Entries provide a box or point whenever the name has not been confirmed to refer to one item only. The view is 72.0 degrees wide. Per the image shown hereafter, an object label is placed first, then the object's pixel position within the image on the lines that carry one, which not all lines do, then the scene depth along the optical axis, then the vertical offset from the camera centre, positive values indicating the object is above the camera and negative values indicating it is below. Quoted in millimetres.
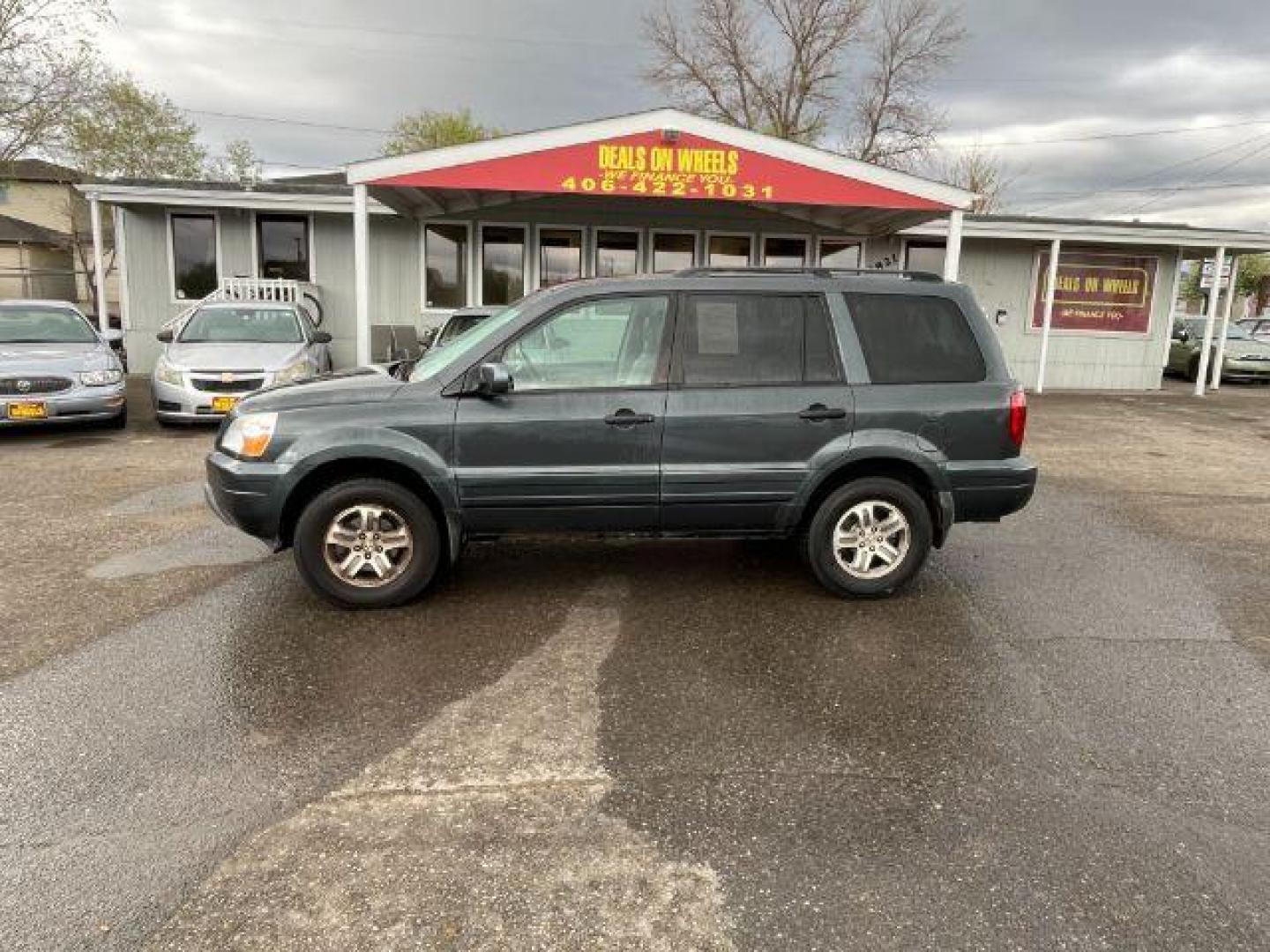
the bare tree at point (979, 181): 44312 +6351
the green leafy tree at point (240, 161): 41250 +5787
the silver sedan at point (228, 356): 9953 -823
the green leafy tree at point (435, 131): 43906 +7982
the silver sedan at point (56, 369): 9117 -948
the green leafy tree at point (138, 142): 26875 +5213
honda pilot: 4539 -714
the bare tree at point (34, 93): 18625 +3969
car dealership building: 14352 +862
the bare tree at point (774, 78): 34625 +8860
